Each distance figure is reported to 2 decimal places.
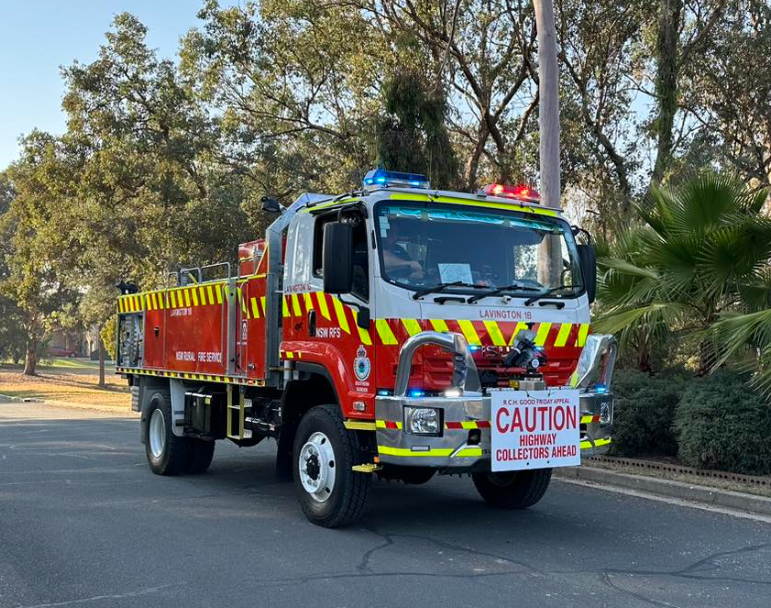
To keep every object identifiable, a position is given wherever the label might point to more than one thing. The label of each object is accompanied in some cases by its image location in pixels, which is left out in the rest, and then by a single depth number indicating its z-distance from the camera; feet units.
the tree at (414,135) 51.67
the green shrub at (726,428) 29.25
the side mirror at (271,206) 28.04
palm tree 31.71
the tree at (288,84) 67.82
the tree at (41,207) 81.30
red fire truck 20.93
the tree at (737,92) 64.95
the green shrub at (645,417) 33.60
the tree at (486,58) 64.85
